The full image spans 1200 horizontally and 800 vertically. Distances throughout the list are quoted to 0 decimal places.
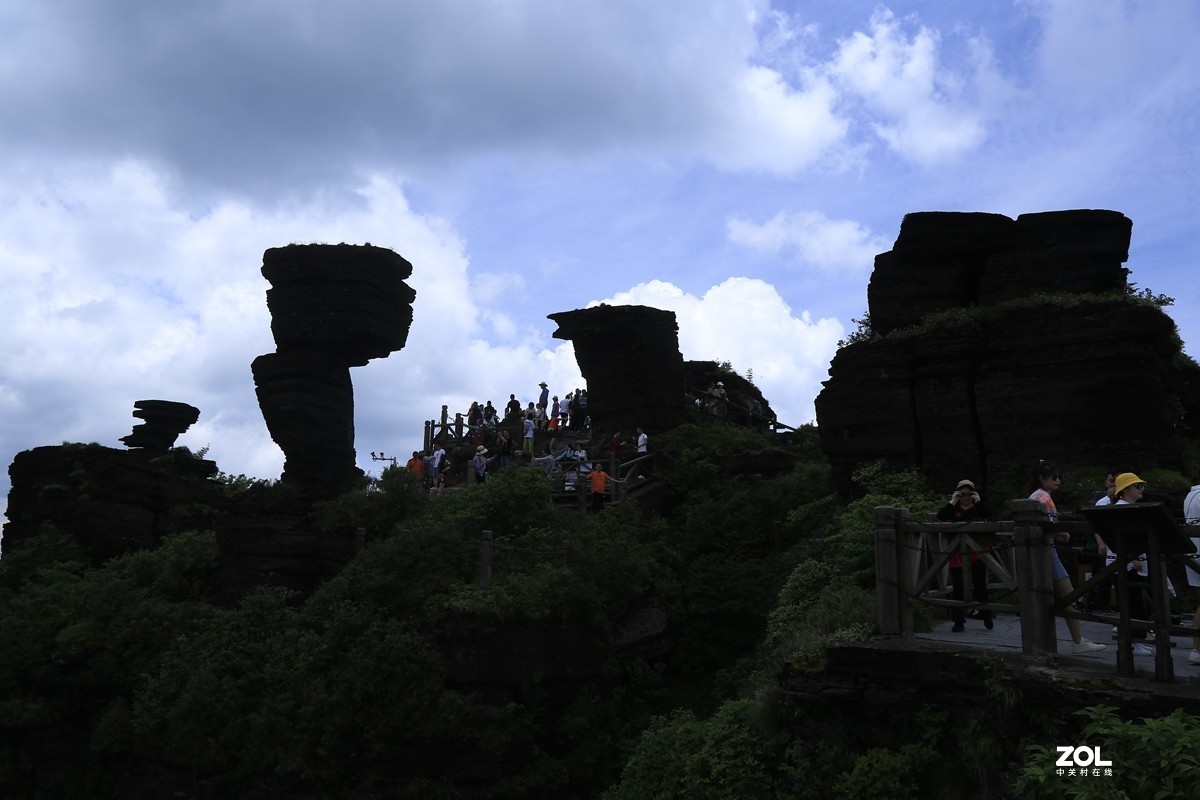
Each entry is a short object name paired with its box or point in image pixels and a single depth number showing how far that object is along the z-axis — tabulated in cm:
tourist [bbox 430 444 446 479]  3103
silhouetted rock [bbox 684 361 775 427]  3828
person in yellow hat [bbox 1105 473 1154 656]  888
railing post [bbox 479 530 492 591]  1842
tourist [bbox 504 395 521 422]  3847
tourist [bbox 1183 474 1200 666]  797
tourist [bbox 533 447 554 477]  2730
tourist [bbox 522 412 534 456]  3186
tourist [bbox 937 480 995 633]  1034
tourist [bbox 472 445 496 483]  2789
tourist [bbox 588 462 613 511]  2459
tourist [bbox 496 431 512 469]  2934
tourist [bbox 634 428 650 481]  2839
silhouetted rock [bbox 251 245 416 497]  2944
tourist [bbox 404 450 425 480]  3014
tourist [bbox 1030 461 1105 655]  880
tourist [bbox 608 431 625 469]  2816
